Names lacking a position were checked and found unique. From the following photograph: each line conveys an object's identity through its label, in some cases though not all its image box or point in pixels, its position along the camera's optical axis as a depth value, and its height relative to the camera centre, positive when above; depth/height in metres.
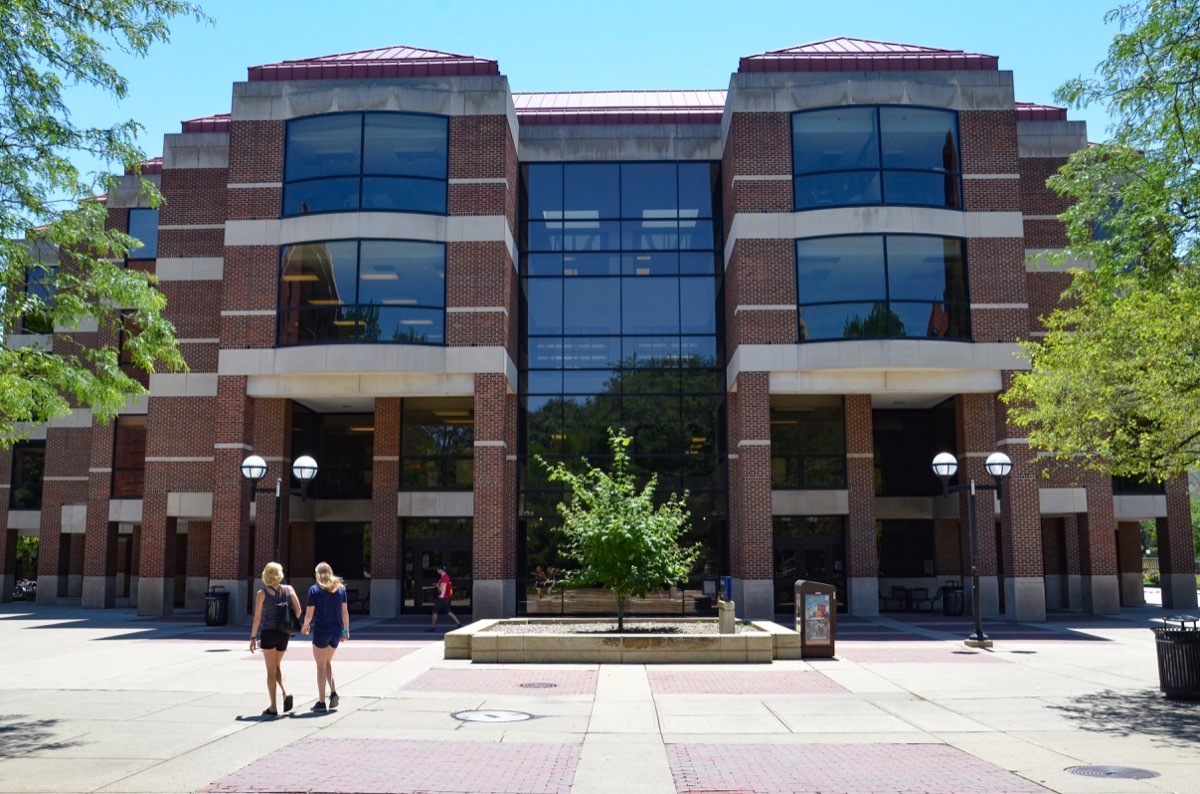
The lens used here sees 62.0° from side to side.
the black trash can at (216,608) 25.83 -2.17
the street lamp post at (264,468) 21.33 +1.18
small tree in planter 18.70 -0.35
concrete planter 17.05 -2.14
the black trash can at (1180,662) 12.68 -1.78
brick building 26.53 +5.27
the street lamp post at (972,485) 19.83 +0.99
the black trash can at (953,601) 28.00 -2.19
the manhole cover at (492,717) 11.41 -2.24
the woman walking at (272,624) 11.57 -1.16
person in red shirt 24.39 -1.82
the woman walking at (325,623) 11.84 -1.19
